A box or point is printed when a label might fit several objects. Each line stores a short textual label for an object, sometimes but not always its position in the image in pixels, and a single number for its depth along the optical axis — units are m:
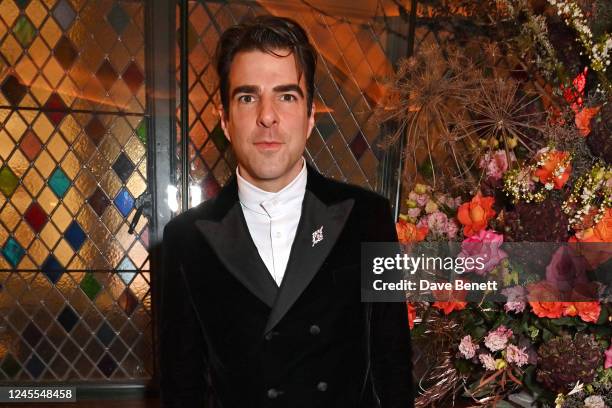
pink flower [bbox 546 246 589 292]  0.91
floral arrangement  0.90
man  0.97
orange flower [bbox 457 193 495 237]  1.02
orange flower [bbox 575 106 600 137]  0.92
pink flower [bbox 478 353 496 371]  0.99
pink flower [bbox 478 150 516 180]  1.04
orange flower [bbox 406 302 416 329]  1.17
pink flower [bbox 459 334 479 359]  1.02
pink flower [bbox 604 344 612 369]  0.89
